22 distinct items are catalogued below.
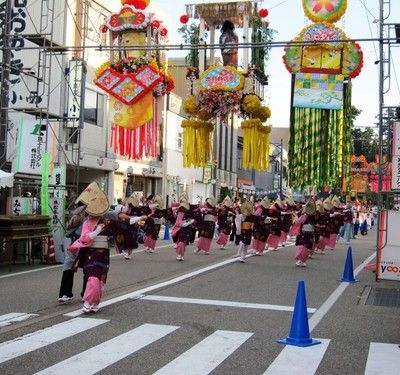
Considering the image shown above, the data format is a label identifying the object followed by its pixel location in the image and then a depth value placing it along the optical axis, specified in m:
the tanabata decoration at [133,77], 18.45
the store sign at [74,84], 20.26
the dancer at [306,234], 15.83
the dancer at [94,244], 8.49
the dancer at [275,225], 19.09
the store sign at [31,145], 15.53
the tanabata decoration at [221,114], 17.66
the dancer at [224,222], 20.52
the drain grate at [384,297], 10.06
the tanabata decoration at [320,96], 16.83
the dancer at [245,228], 16.38
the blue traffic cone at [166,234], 25.27
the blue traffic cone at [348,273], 12.79
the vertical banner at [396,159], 10.99
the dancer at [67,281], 9.22
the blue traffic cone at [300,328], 6.91
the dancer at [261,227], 18.22
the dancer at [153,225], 17.81
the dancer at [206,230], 18.41
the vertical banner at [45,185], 15.11
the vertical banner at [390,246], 11.98
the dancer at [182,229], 16.19
